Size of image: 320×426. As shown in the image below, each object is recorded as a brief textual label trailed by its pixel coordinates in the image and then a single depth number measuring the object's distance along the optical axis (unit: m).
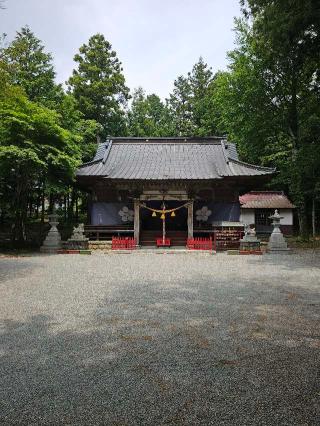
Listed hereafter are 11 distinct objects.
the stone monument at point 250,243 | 14.01
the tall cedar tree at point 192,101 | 38.91
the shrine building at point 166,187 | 16.50
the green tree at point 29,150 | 12.66
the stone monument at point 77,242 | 14.77
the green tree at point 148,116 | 37.31
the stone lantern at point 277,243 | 13.91
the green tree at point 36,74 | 21.89
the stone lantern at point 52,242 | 14.36
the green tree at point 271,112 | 16.30
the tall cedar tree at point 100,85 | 30.25
